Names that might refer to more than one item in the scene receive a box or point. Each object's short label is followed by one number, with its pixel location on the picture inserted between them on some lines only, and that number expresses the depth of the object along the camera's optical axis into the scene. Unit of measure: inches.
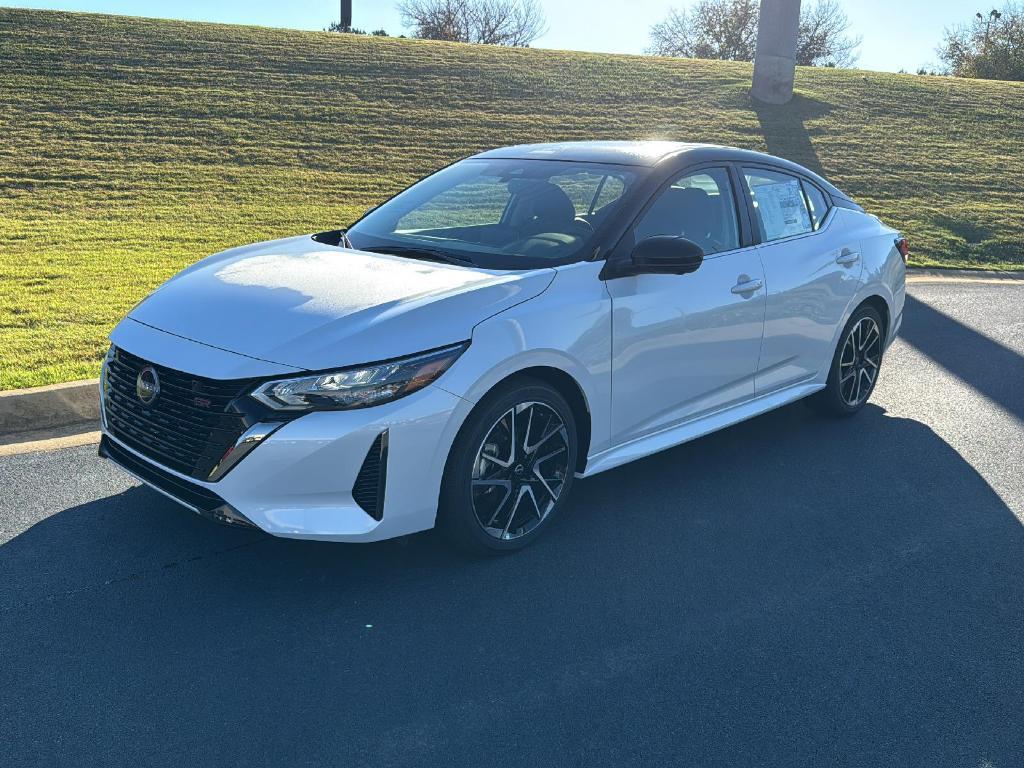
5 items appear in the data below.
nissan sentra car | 139.8
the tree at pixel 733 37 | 2330.2
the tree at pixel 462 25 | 2378.2
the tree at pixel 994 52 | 1759.4
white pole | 978.1
